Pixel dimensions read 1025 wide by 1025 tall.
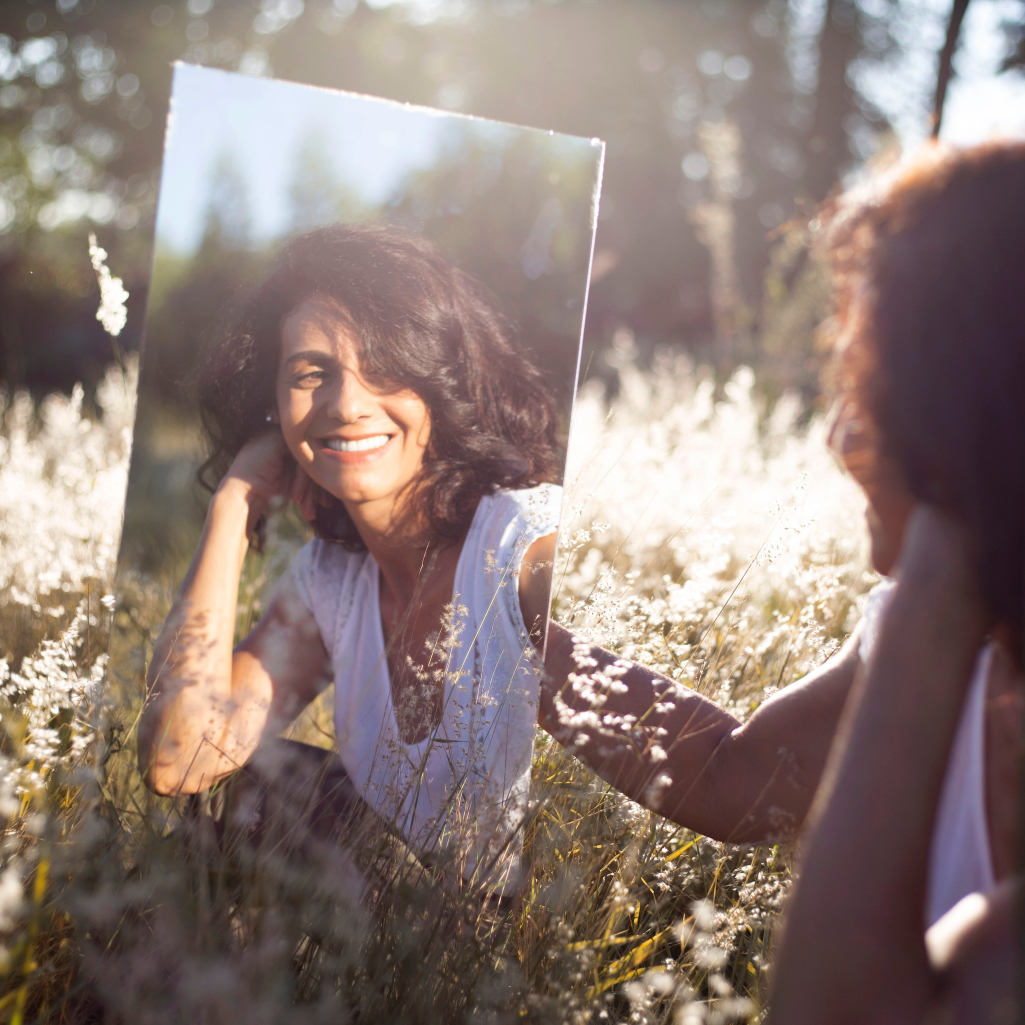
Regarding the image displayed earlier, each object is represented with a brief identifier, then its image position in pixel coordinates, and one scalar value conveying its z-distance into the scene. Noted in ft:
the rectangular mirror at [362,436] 4.56
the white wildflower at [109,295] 5.08
